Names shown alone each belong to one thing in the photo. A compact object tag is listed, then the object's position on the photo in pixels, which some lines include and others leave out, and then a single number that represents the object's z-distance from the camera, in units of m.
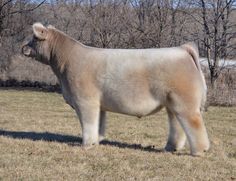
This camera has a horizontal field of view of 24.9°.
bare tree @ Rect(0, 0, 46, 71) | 31.11
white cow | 9.08
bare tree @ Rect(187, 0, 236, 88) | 24.77
